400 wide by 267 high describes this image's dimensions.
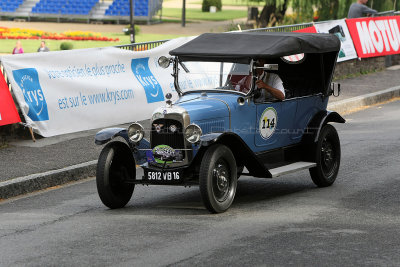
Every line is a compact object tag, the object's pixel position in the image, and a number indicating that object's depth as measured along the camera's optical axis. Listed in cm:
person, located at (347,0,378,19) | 2358
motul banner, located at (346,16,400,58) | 2319
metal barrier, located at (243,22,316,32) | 2159
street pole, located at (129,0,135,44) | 3978
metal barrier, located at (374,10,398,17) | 2526
